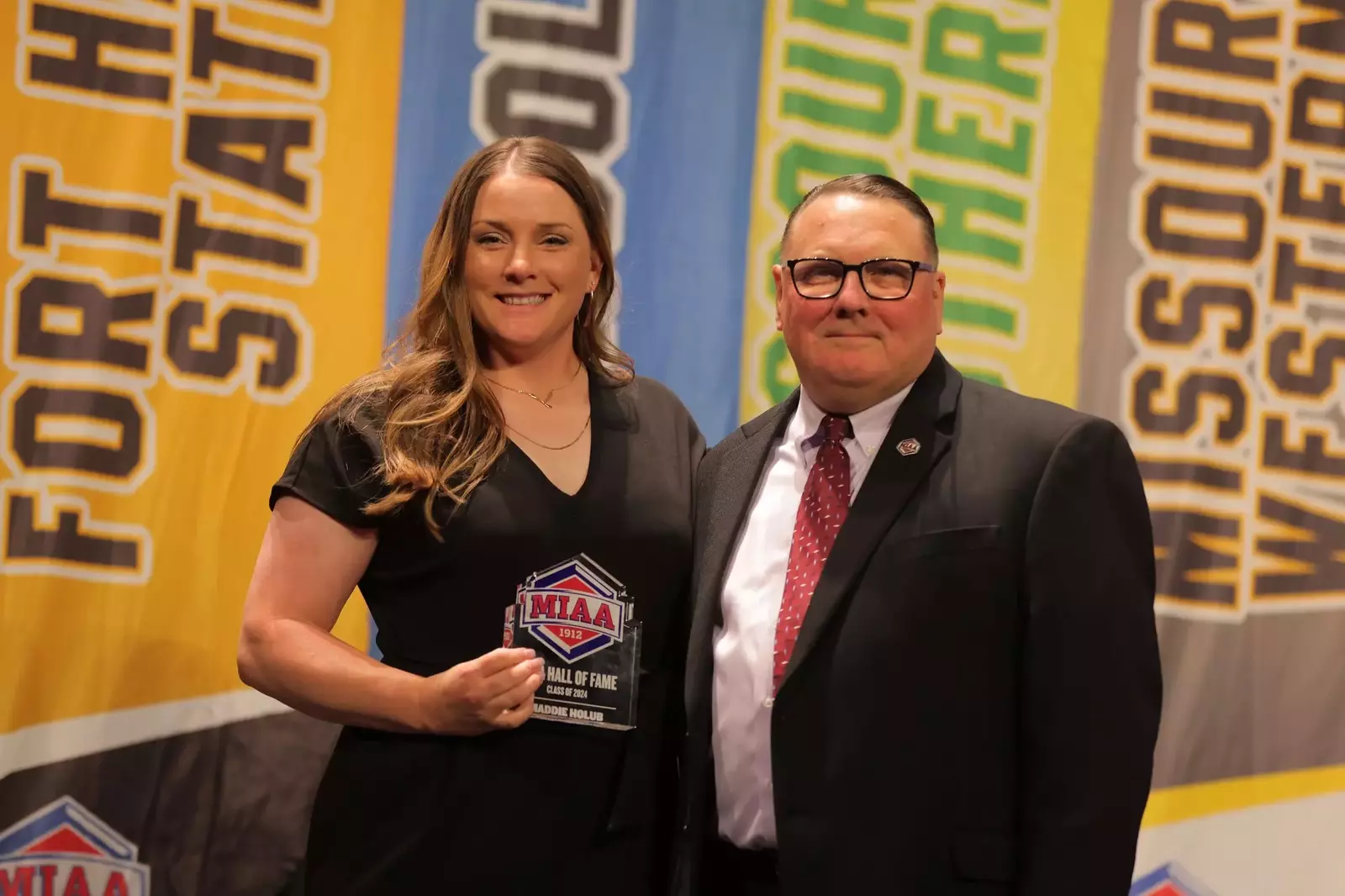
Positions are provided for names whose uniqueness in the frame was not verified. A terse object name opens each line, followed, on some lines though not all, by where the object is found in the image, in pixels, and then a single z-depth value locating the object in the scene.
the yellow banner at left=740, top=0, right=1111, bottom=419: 4.07
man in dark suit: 3.22
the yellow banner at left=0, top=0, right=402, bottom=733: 3.88
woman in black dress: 3.38
